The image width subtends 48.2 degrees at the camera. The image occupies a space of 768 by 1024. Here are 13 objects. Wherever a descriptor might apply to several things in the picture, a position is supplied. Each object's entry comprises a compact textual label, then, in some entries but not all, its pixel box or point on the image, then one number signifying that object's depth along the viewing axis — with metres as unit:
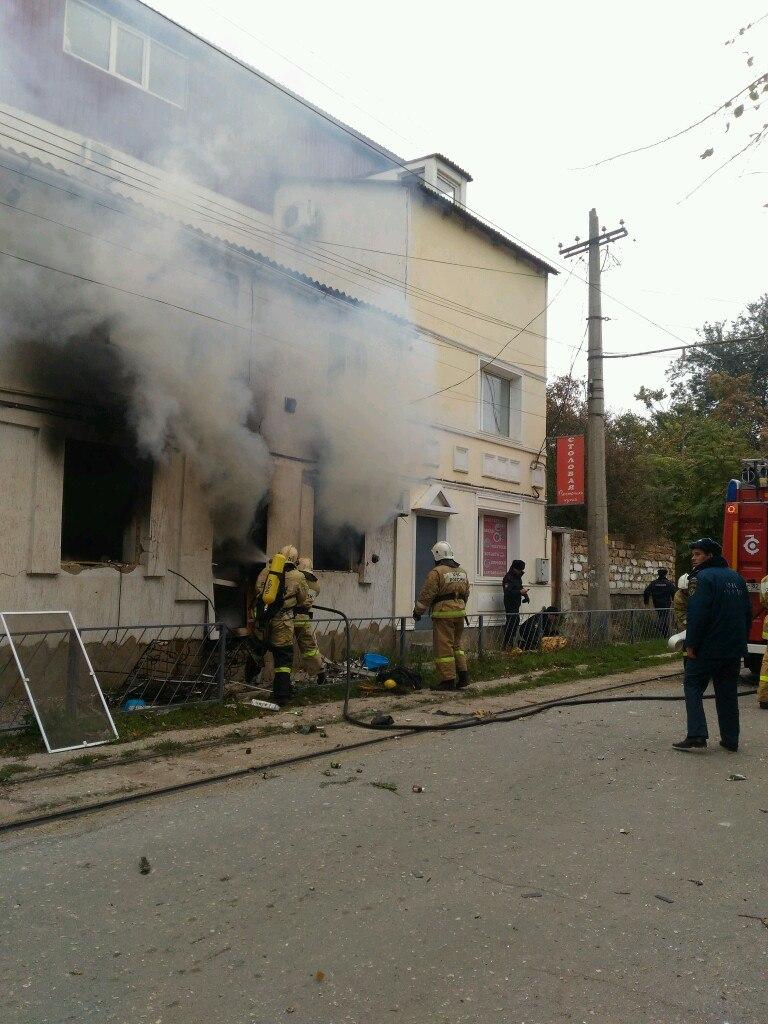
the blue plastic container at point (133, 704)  7.88
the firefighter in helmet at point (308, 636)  9.00
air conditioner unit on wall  12.46
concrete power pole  13.81
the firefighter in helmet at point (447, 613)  9.52
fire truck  10.59
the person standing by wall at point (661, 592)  16.80
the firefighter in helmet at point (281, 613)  8.46
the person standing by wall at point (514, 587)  14.35
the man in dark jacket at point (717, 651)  6.36
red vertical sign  15.53
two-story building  8.26
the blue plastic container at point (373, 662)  10.46
